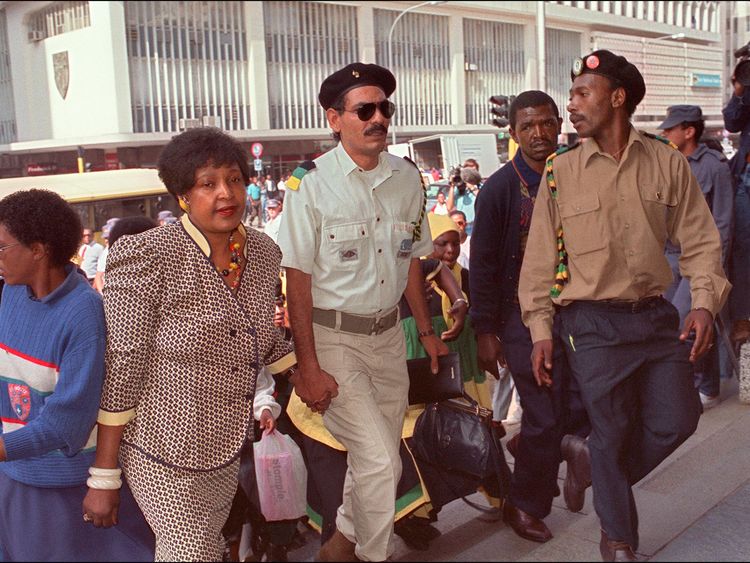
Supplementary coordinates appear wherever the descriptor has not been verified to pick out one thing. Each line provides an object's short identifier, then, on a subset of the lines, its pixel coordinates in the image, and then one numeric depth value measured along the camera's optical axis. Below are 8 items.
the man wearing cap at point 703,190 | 5.67
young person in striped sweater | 2.53
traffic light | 11.31
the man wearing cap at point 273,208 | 13.54
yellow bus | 12.26
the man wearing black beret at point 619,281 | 3.30
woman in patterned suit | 2.56
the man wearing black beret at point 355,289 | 3.23
